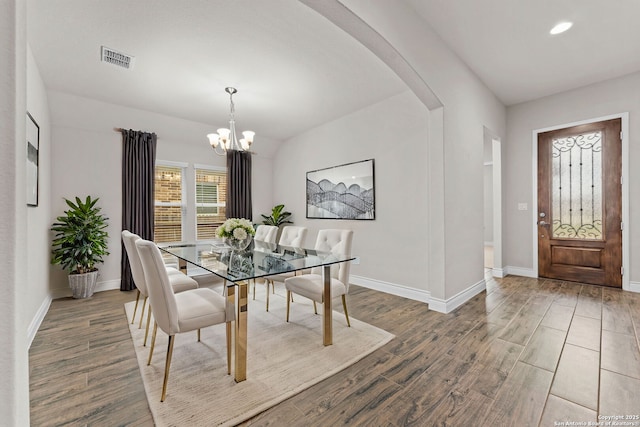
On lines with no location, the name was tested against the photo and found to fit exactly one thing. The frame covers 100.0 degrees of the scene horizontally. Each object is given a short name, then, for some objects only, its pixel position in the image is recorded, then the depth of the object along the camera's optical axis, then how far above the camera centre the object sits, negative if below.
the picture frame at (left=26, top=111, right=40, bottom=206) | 2.44 +0.55
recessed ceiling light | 2.60 +1.85
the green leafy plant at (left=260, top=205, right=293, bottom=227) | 5.36 -0.04
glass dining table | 1.77 -0.40
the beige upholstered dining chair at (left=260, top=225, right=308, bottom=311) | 3.01 -0.30
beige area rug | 1.53 -1.10
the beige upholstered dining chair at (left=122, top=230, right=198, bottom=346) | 2.25 -0.62
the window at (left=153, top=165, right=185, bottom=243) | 4.61 +0.20
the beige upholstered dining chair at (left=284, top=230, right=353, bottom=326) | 2.44 -0.63
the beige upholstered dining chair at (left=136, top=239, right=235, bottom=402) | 1.64 -0.63
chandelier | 3.16 +0.95
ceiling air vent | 2.55 +1.55
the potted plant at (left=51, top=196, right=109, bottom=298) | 3.40 -0.40
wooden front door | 3.62 +0.17
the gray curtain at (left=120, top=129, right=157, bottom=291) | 4.09 +0.45
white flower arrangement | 2.75 -0.16
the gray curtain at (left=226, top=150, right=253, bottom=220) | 5.20 +0.60
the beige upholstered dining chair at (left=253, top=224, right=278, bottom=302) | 3.70 -0.28
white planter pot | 3.46 -0.90
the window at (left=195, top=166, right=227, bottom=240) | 5.05 +0.29
